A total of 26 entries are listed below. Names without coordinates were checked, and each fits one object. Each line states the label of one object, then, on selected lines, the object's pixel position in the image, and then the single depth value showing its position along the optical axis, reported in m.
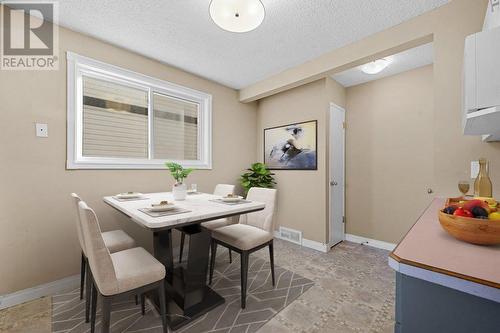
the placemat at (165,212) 1.38
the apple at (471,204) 0.84
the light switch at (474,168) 1.59
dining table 1.54
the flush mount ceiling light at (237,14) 1.50
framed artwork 3.18
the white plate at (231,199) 1.94
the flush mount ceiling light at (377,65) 2.62
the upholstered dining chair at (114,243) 1.78
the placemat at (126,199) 2.01
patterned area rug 1.55
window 2.22
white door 3.16
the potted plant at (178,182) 2.02
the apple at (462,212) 0.83
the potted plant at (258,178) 3.55
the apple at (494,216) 0.77
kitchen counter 0.56
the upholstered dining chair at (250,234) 1.84
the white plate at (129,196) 2.08
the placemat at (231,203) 1.85
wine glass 1.52
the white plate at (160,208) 1.46
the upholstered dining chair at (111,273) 1.15
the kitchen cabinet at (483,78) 0.98
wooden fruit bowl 0.75
